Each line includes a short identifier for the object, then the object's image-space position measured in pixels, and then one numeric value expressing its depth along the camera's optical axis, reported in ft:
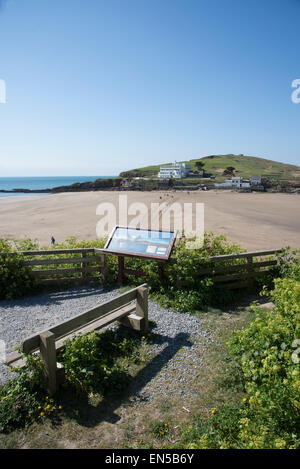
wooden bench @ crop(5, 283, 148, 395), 14.05
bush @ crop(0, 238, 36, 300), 26.68
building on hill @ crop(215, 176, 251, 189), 265.75
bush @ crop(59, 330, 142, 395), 14.74
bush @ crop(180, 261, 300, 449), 10.20
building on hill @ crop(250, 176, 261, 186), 270.34
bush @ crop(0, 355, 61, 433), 13.01
